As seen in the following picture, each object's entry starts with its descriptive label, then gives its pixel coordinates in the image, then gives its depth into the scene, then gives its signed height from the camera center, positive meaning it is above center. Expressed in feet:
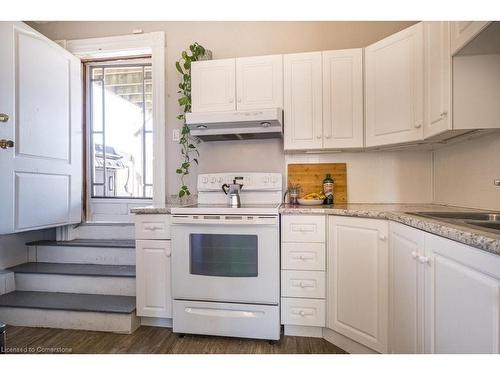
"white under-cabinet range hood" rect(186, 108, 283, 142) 6.29 +1.56
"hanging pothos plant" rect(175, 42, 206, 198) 7.38 +2.31
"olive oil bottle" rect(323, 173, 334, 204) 7.08 -0.08
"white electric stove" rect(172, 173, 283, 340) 5.68 -1.83
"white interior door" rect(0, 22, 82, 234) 6.59 +1.53
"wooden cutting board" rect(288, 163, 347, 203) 7.34 +0.30
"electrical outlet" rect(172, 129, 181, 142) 8.20 +1.60
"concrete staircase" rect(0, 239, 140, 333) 6.35 -2.71
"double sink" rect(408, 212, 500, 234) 3.97 -0.50
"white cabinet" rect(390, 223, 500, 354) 2.54 -1.30
